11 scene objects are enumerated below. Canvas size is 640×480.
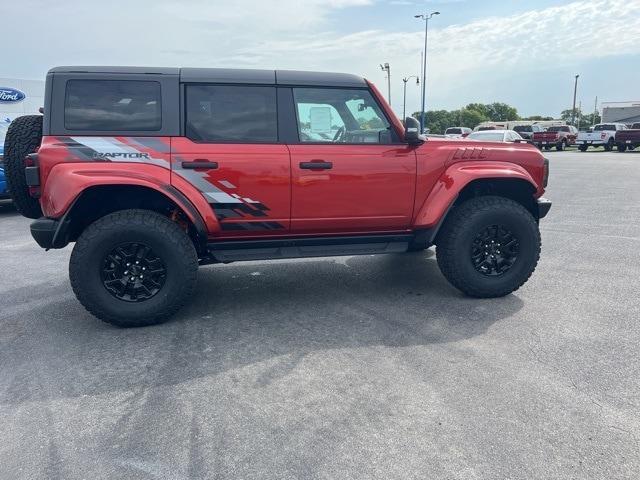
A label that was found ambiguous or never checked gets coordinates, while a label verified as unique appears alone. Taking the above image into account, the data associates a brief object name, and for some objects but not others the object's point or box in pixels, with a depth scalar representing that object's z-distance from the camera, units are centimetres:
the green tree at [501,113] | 9725
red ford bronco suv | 369
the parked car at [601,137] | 3010
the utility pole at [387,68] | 4150
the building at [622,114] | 7250
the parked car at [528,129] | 3379
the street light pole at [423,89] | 4388
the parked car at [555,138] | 3288
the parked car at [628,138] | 2791
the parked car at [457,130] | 3521
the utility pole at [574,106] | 6975
